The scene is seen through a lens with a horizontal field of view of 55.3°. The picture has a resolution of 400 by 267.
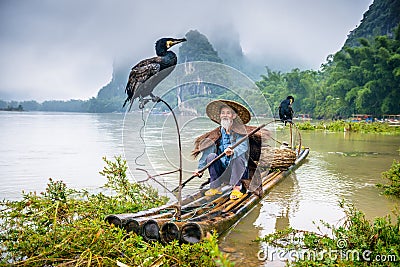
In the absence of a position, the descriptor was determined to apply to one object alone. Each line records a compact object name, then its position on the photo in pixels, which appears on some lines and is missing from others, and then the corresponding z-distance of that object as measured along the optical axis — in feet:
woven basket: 19.72
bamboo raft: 9.68
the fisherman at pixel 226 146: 12.69
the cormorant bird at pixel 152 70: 9.61
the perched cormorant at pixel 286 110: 25.45
